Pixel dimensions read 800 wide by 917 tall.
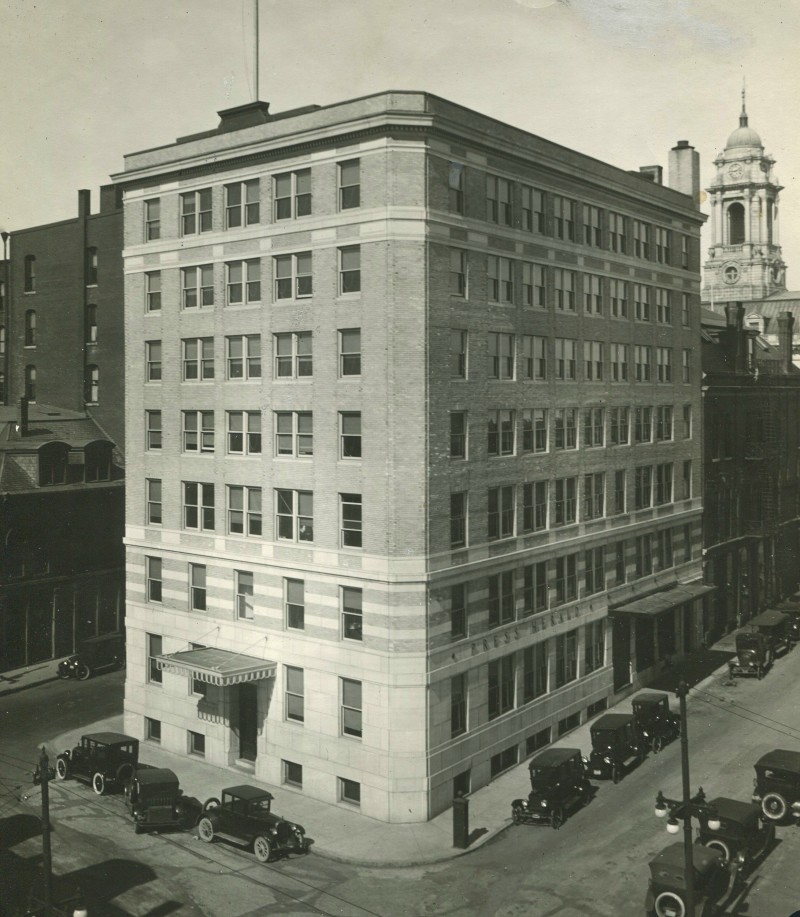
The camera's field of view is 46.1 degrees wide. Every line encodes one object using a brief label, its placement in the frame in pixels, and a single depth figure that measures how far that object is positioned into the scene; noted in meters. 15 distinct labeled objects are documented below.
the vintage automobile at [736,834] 25.80
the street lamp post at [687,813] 21.19
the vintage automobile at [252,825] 27.27
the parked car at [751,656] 46.06
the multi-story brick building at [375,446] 30.42
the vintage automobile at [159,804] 29.33
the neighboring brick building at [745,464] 53.91
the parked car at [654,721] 36.41
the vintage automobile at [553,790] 29.67
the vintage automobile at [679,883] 22.56
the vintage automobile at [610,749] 33.44
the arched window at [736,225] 94.21
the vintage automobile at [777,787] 29.58
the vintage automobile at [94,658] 45.50
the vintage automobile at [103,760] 32.31
